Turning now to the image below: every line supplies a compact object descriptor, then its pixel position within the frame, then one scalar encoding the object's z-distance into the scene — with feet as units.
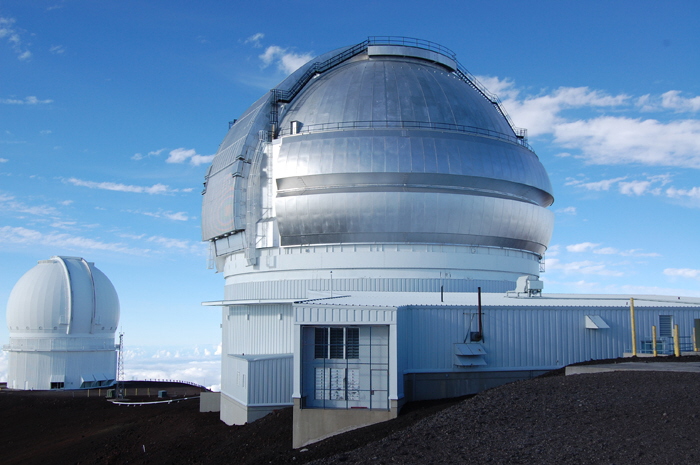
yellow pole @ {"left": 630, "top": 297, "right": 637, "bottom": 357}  74.38
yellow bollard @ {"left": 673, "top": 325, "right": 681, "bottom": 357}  74.19
